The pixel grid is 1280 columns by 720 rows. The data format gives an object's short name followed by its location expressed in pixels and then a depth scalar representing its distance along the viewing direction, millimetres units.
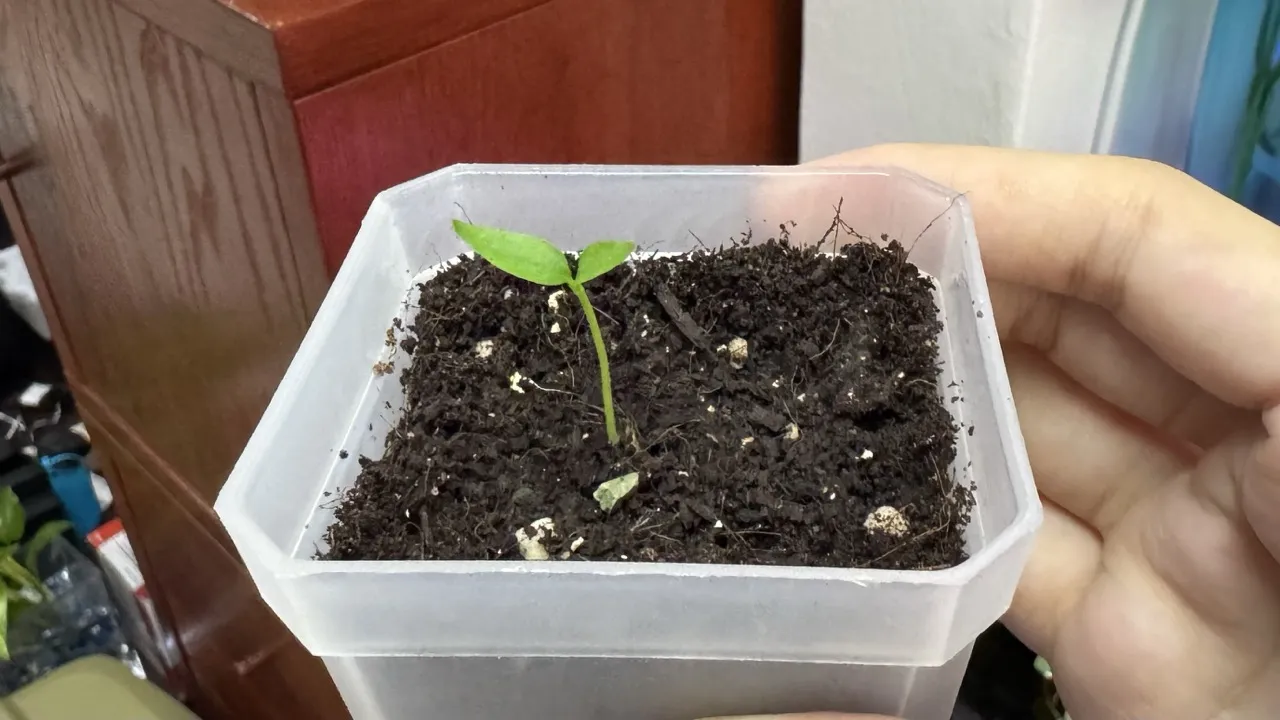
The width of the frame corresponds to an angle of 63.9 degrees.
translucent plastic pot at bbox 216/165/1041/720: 88
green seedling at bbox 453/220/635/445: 99
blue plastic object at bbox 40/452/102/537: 339
